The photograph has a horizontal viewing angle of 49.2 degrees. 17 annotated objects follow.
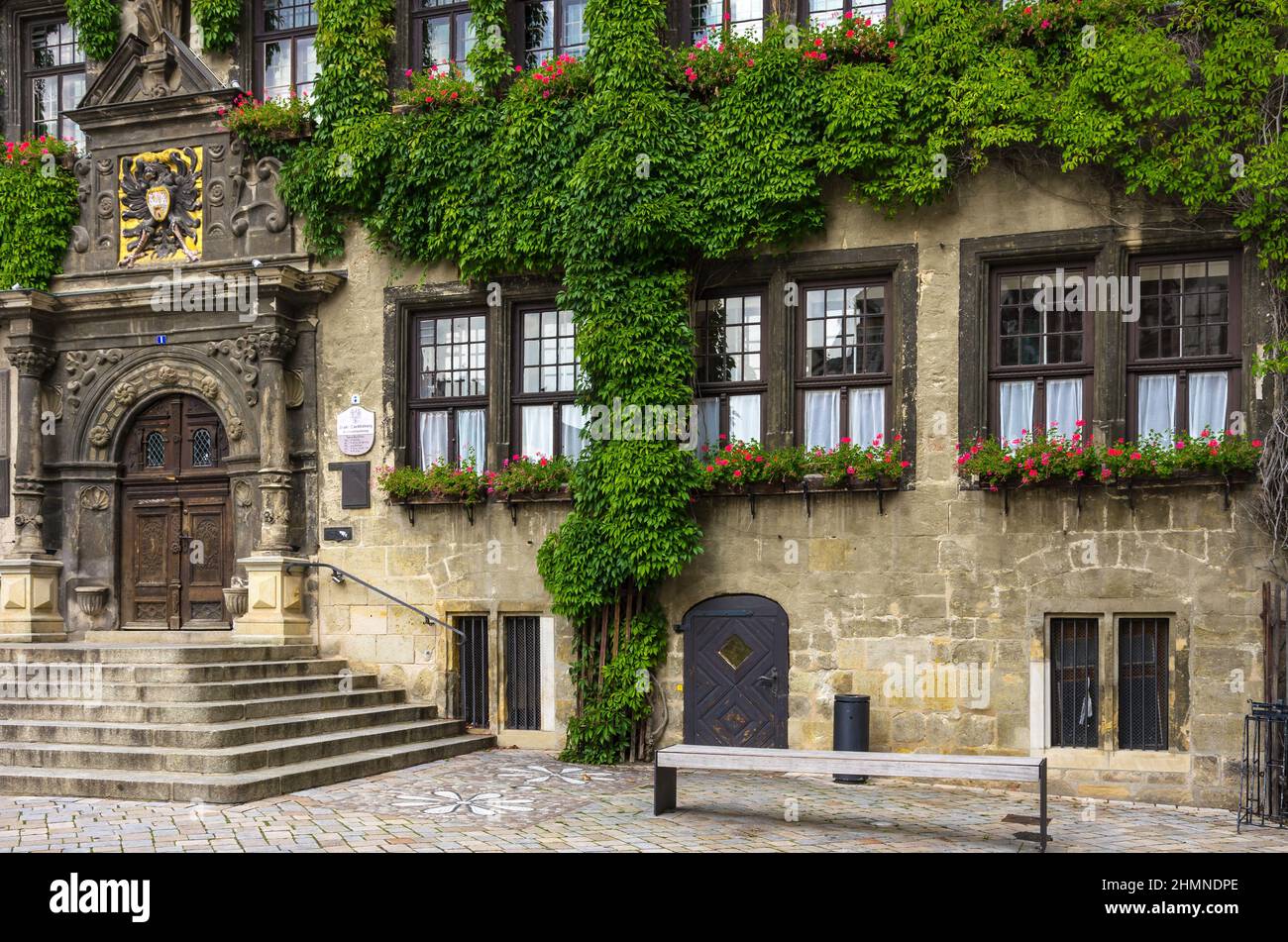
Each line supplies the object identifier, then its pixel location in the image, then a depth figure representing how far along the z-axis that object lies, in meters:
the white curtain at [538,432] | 14.27
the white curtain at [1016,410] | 12.60
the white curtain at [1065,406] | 12.45
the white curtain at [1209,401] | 12.02
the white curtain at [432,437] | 14.65
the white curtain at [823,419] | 13.20
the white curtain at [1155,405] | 12.21
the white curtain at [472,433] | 14.49
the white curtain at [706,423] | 13.56
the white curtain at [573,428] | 14.04
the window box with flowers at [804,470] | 12.59
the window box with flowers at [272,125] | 14.72
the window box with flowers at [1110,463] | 11.56
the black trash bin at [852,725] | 12.27
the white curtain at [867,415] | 13.06
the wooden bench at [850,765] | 9.09
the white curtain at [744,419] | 13.52
